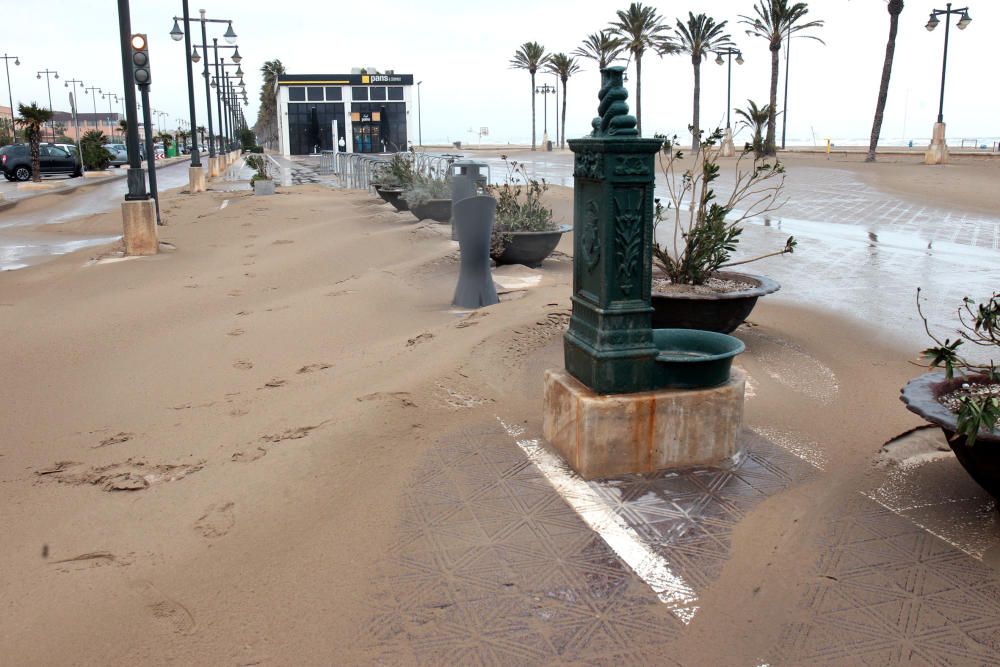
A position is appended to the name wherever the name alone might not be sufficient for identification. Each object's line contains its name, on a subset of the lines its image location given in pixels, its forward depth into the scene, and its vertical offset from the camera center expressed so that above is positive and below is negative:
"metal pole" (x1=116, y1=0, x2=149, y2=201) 14.00 +1.16
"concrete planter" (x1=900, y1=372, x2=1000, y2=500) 3.46 -1.09
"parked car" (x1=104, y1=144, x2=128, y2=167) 55.25 +2.06
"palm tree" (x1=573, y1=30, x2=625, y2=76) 59.33 +9.54
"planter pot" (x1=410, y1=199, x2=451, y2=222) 14.67 -0.50
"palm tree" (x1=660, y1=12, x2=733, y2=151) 52.59 +8.71
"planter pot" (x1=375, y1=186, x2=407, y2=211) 17.14 -0.25
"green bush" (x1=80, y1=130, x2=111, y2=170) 47.69 +1.80
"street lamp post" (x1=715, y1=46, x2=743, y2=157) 45.93 +7.11
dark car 37.25 +1.08
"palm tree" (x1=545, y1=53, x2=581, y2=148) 74.56 +9.93
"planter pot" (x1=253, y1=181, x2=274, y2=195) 23.98 -0.11
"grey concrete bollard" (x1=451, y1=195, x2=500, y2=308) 8.56 -0.68
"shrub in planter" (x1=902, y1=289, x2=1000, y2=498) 3.31 -0.99
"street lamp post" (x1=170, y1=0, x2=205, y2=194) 28.34 +2.20
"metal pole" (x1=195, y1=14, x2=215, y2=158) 38.72 +5.60
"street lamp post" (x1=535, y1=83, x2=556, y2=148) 77.38 +8.10
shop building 73.69 +6.40
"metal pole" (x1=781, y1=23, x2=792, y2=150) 45.11 +3.96
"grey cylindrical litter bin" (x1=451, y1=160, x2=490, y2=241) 12.62 -0.05
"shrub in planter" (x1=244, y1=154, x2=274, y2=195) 24.02 +0.01
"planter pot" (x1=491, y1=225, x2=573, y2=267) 10.34 -0.82
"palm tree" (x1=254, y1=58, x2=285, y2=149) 102.16 +10.93
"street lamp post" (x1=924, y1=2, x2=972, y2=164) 32.34 +2.03
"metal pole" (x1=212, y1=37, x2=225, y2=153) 45.97 +6.32
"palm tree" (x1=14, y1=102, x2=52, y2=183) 34.38 +2.62
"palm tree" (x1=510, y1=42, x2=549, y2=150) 75.06 +10.88
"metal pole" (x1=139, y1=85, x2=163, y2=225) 17.09 +1.03
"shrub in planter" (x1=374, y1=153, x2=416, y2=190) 16.95 +0.15
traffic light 15.20 +2.28
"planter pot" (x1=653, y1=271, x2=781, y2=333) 5.97 -0.93
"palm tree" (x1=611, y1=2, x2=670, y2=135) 54.16 +9.68
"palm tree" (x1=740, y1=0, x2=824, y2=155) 43.78 +8.12
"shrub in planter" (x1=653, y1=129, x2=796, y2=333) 6.02 -0.81
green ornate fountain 4.12 -0.90
